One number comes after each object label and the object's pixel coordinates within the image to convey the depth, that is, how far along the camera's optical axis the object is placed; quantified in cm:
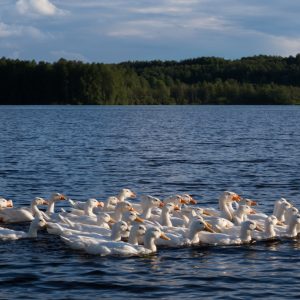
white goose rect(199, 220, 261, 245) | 1903
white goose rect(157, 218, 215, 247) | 1873
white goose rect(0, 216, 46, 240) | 1906
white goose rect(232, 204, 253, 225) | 2131
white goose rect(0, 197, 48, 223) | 2161
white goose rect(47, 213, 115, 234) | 1948
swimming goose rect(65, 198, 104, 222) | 2141
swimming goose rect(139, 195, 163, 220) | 2161
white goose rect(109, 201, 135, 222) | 2106
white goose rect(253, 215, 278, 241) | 1980
